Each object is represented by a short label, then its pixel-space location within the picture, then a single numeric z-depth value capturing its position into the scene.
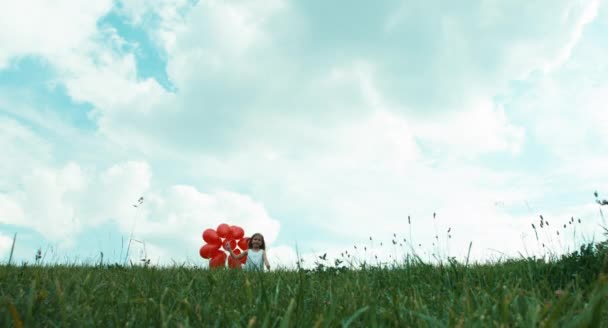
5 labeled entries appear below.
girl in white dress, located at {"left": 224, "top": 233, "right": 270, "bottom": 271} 13.69
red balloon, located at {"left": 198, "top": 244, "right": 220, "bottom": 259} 14.25
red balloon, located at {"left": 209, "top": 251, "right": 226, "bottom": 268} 14.03
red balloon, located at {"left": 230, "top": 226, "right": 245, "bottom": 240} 14.58
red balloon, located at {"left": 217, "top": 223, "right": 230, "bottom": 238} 14.46
